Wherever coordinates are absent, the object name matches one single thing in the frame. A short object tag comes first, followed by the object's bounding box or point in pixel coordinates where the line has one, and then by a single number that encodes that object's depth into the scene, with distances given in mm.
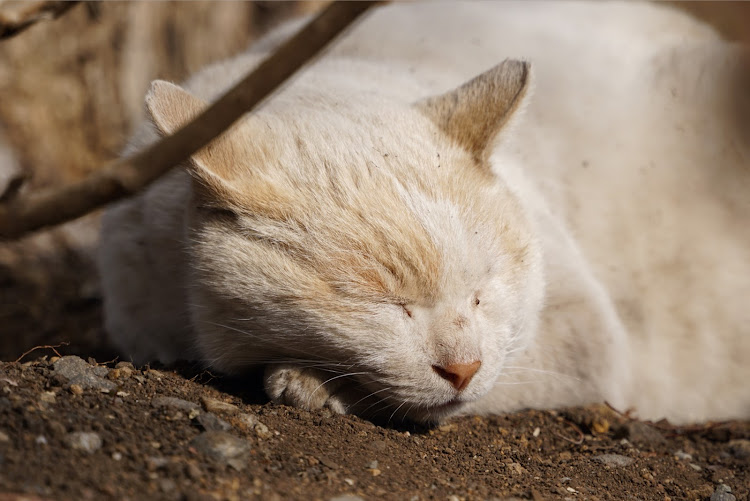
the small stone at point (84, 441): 1892
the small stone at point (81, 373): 2318
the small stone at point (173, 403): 2256
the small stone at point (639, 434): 3008
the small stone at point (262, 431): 2250
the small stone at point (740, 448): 3107
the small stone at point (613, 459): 2725
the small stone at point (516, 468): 2471
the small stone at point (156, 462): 1869
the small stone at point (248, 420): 2275
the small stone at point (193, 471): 1866
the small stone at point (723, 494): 2551
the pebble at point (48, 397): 2115
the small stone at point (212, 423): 2168
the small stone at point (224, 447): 2006
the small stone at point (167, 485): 1785
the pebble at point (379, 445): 2350
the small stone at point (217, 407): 2316
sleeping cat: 2322
